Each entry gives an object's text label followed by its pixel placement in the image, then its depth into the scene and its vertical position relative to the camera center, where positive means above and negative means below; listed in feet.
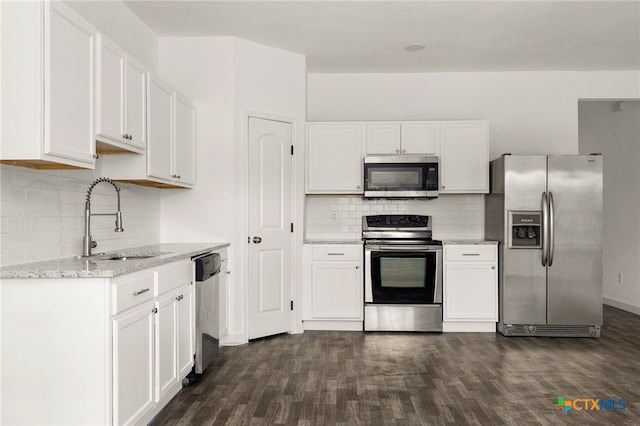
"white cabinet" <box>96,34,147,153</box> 8.77 +2.13
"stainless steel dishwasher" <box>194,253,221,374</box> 11.20 -2.33
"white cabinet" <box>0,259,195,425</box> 7.20 -2.01
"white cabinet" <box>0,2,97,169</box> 7.09 +1.85
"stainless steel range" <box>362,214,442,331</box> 16.03 -2.37
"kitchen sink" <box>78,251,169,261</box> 10.20 -0.94
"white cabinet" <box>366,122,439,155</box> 16.96 +2.54
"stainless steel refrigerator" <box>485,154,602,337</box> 15.55 -1.00
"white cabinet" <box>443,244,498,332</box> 16.05 -2.26
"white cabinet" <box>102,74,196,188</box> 10.95 +1.56
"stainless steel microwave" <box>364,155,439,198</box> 16.63 +1.23
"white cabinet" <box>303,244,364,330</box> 16.30 -2.26
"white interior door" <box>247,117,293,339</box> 15.10 -0.49
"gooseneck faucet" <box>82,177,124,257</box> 9.81 -0.30
